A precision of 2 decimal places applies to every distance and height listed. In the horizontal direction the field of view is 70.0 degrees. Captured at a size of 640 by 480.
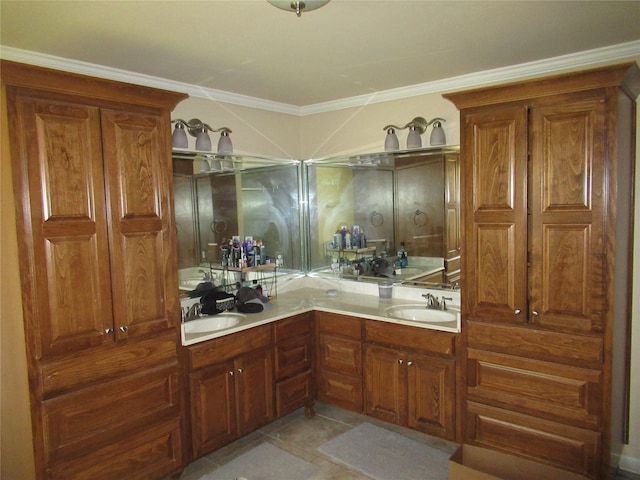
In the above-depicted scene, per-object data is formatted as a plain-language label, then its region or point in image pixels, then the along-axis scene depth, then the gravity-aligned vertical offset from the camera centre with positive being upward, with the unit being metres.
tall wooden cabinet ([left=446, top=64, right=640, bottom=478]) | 2.27 -0.31
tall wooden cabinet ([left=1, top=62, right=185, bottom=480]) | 2.04 -0.26
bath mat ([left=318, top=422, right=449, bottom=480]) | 2.69 -1.54
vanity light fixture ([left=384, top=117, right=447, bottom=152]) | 3.18 +0.53
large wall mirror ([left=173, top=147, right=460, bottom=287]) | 3.25 +0.00
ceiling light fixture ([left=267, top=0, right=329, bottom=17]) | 1.82 +0.84
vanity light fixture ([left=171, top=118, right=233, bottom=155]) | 3.04 +0.56
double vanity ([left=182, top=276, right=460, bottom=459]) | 2.79 -0.99
